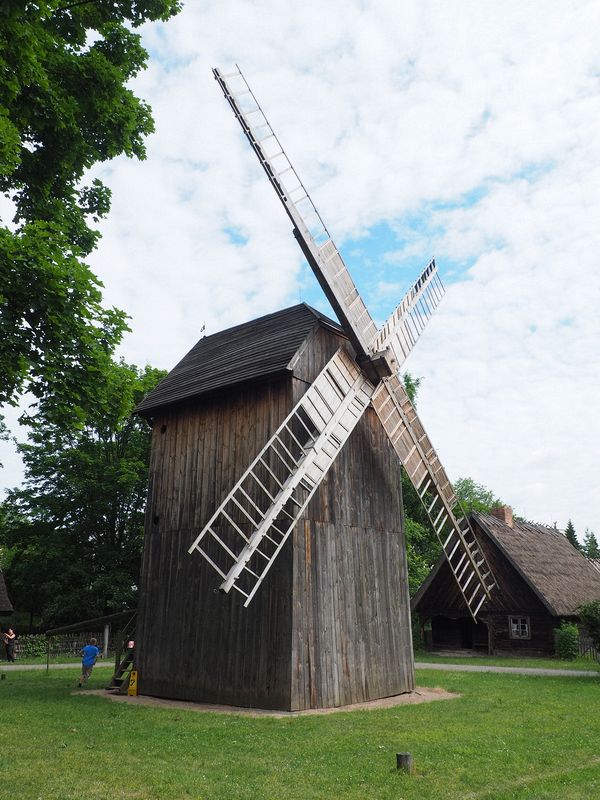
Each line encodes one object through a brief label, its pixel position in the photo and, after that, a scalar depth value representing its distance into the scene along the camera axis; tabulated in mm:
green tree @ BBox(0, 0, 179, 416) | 10562
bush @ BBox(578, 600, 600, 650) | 19344
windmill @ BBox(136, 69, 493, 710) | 13336
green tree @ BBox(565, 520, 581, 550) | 71912
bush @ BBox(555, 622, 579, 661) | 25509
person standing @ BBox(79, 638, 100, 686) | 16638
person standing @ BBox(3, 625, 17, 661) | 26734
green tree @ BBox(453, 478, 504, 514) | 69062
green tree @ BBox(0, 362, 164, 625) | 31469
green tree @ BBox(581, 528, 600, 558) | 77938
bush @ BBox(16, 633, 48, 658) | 28516
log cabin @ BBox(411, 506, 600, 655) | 26719
